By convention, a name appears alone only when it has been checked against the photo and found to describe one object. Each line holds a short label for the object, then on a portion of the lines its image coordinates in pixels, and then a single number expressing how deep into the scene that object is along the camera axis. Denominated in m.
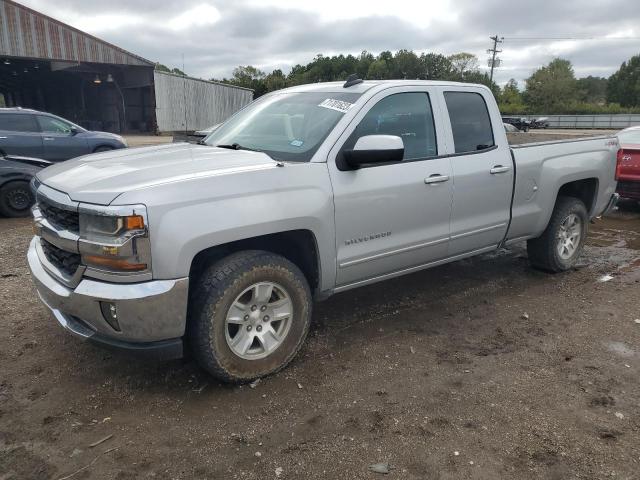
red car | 8.47
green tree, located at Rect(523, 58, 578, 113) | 68.06
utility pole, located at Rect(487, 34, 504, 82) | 59.84
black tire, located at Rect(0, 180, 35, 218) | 8.23
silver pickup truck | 2.73
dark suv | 9.98
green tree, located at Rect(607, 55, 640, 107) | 64.50
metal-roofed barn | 22.62
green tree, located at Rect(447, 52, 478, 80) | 84.52
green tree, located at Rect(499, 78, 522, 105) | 77.48
